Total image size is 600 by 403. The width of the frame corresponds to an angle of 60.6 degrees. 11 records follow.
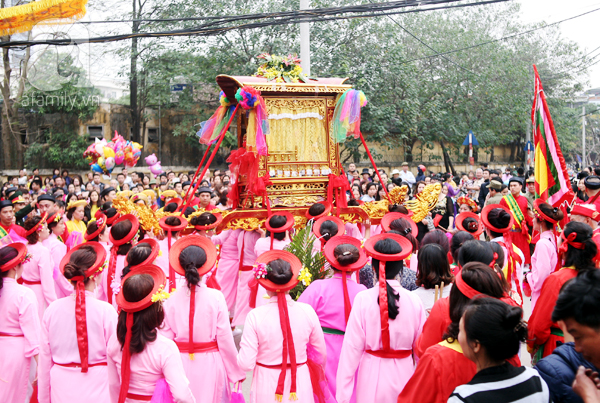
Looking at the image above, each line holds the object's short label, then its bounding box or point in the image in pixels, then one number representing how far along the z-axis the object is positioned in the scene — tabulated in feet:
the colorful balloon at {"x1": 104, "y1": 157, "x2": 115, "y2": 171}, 42.70
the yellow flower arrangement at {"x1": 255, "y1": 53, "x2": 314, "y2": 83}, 24.47
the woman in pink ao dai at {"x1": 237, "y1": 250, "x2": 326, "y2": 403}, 10.76
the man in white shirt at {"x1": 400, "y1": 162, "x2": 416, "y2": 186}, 48.21
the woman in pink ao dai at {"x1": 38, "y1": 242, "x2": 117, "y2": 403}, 11.12
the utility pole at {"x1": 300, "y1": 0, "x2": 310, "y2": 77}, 33.50
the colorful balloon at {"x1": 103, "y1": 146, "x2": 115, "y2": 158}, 42.68
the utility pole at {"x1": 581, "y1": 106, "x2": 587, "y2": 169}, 108.22
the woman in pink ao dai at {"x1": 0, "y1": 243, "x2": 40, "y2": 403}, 12.94
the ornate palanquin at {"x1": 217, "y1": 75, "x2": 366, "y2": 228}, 23.79
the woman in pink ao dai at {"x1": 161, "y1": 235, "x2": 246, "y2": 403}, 11.80
